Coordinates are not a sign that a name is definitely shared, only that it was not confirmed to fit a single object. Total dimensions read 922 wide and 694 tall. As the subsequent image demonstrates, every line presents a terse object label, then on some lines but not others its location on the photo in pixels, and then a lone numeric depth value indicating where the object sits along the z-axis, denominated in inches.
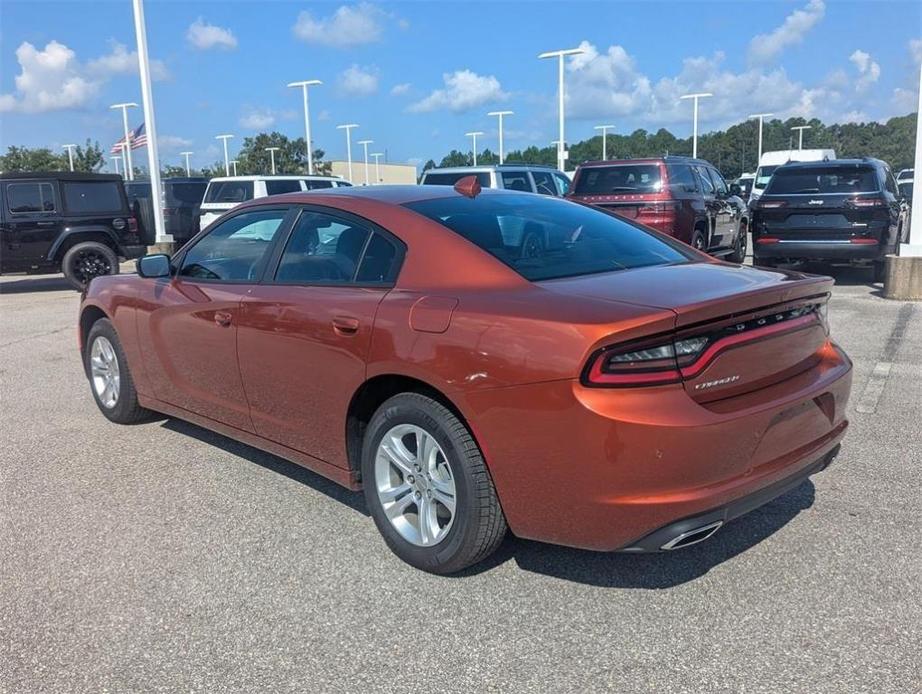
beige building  3244.8
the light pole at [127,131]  1679.4
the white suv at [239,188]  645.9
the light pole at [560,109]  1293.1
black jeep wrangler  510.9
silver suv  593.3
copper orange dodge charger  106.3
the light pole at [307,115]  1592.0
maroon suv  462.0
